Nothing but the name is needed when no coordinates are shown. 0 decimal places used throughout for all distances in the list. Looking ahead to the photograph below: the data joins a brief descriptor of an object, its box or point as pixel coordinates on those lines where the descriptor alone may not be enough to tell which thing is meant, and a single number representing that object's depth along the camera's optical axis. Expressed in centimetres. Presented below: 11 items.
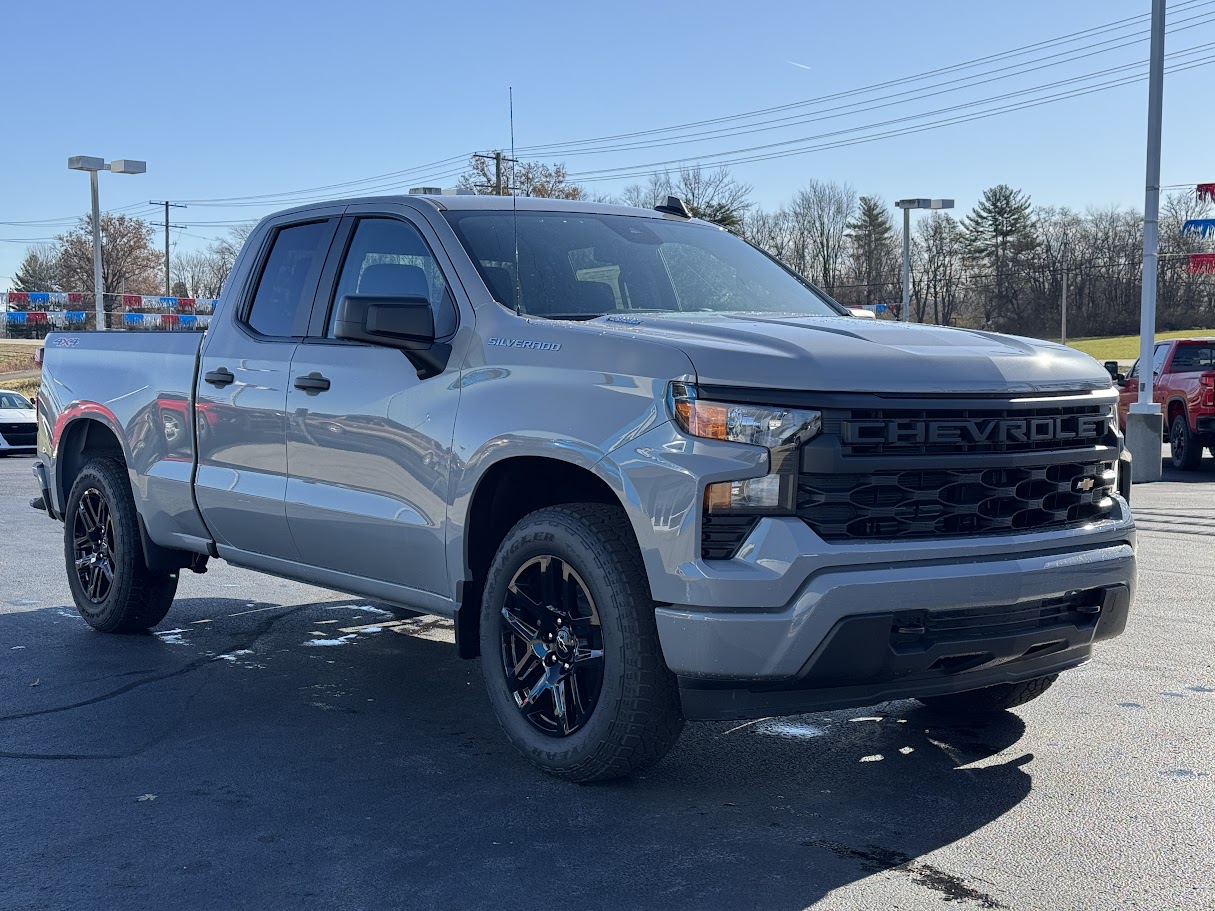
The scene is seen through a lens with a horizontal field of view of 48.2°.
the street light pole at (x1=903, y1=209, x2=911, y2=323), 3969
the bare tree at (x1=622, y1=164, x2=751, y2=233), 5983
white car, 2438
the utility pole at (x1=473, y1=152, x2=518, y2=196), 5316
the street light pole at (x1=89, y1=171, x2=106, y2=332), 3334
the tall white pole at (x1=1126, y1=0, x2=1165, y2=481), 1767
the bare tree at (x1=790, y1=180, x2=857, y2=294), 9912
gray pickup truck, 388
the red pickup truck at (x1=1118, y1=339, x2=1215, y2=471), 1833
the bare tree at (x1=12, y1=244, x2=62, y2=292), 12070
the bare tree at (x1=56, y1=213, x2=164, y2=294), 8544
